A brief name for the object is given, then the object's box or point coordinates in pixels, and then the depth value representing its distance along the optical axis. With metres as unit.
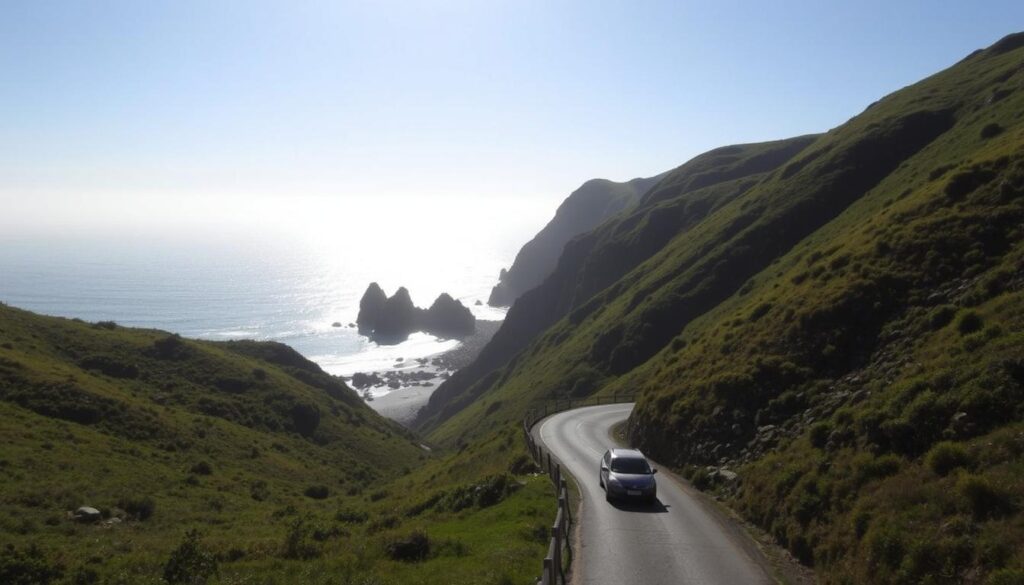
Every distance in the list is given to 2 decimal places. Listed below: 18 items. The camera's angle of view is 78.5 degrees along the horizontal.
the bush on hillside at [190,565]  16.64
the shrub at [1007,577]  9.67
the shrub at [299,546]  19.53
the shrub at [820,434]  19.08
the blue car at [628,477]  21.33
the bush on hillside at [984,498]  11.58
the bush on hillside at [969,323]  18.83
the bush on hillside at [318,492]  42.69
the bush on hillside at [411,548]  17.22
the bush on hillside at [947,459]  13.46
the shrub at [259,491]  36.75
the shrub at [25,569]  16.47
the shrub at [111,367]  54.19
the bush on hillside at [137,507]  27.36
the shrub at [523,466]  29.50
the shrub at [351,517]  28.28
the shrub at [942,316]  21.05
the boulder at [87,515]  24.85
